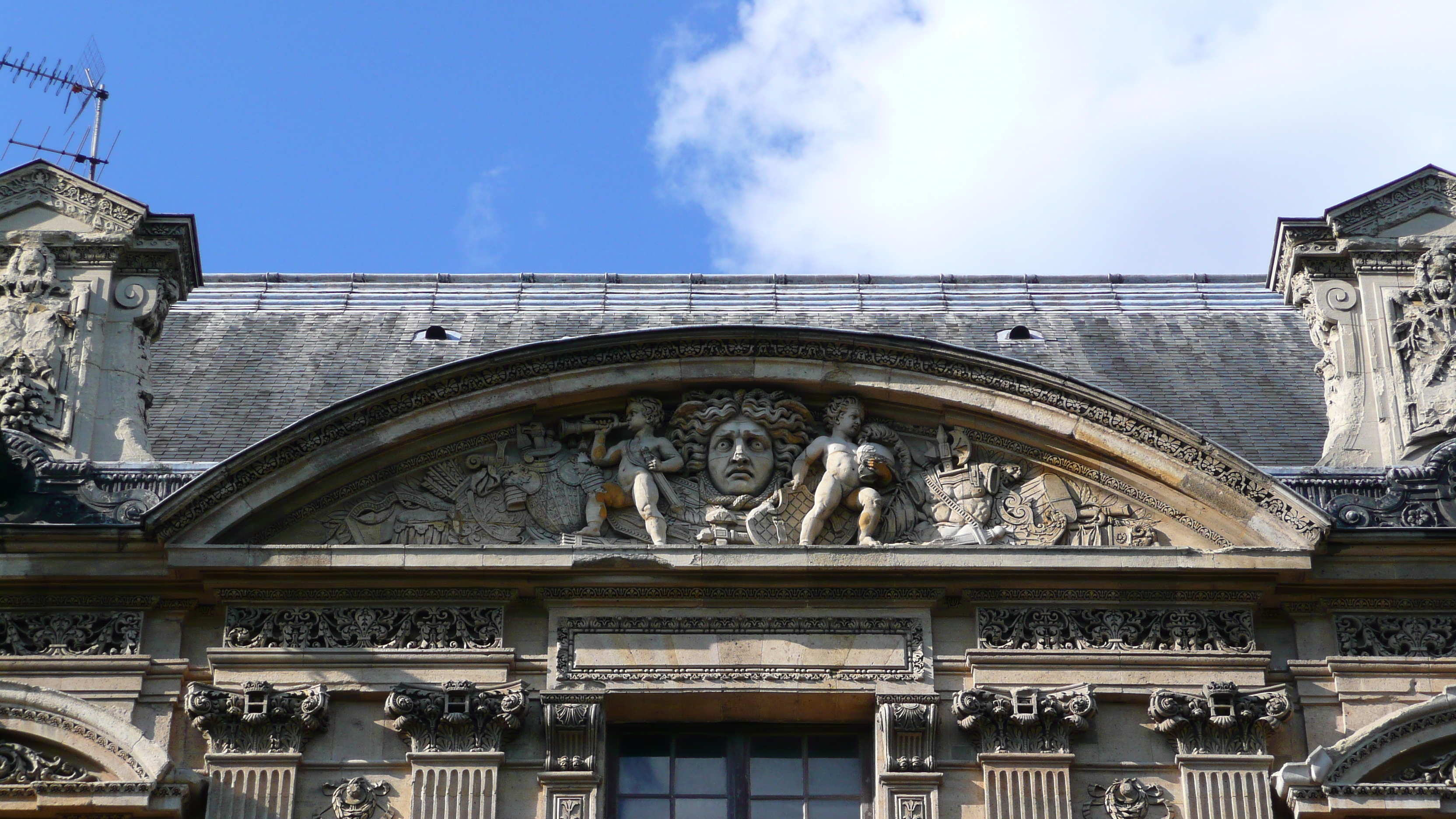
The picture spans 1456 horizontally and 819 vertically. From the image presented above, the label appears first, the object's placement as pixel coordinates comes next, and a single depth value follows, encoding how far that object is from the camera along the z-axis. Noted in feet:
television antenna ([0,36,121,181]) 67.31
